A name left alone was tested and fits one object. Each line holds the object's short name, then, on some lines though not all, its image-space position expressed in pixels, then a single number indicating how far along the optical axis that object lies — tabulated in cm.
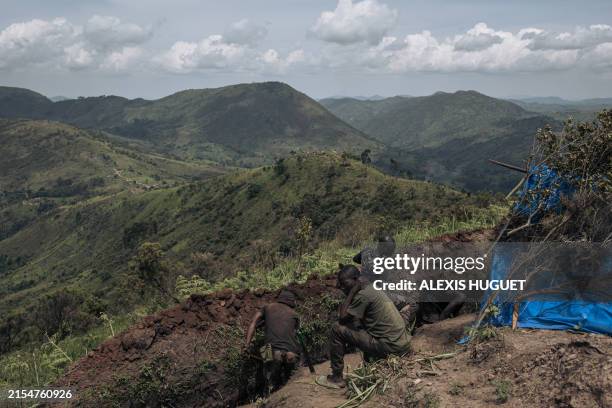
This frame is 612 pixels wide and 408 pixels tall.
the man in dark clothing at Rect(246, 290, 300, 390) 666
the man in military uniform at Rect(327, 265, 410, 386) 604
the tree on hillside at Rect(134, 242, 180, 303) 2747
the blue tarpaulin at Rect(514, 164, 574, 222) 732
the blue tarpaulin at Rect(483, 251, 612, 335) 564
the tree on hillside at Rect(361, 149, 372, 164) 9184
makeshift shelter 575
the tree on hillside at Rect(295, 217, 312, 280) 1120
